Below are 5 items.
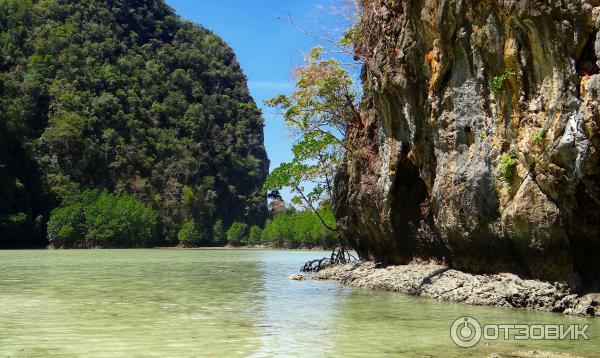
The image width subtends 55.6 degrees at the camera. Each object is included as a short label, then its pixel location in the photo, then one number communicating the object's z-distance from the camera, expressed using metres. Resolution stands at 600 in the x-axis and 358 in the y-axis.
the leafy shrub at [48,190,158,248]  61.16
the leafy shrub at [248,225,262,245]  85.56
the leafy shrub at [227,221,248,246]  84.62
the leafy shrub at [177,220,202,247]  75.88
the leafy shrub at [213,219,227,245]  84.12
